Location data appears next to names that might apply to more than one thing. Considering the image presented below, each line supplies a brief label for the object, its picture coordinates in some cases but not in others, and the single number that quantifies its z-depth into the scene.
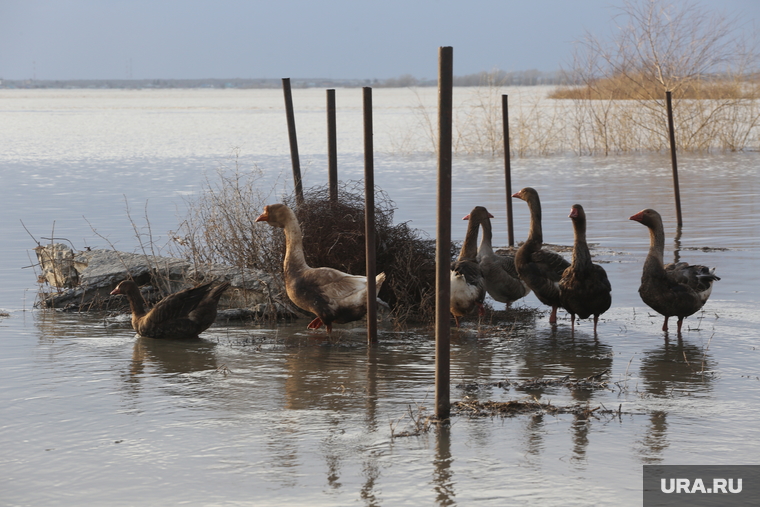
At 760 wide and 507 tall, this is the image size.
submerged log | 19.73
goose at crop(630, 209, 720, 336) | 16.91
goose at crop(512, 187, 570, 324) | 18.34
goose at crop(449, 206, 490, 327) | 17.62
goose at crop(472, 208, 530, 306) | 19.33
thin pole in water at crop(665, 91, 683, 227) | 31.70
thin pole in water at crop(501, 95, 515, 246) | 27.33
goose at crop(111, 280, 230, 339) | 17.37
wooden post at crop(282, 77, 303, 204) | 22.87
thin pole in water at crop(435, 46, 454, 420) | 11.10
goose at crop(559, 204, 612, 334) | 17.22
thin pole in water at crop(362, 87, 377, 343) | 15.87
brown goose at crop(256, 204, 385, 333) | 17.09
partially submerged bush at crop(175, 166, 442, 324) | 19.23
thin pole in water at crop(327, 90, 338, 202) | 21.12
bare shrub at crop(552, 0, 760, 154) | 56.31
